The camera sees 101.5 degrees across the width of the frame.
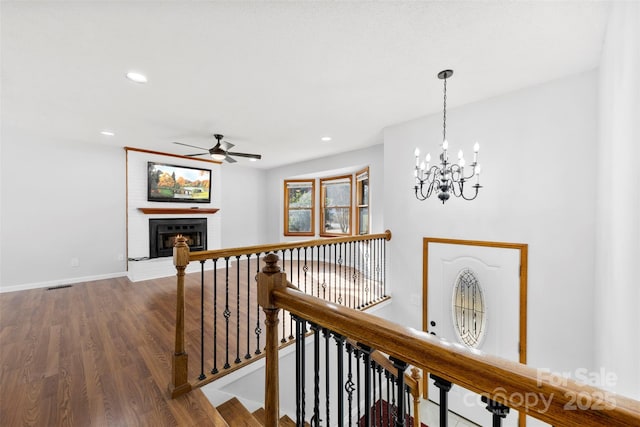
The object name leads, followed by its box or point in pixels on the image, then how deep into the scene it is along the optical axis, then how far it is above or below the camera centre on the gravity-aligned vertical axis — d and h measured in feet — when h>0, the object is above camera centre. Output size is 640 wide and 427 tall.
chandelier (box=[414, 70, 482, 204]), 7.83 +1.27
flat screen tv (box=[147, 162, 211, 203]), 17.12 +1.80
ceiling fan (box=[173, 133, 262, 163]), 13.02 +2.93
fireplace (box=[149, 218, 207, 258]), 16.98 -1.65
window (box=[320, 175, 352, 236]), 20.08 +0.30
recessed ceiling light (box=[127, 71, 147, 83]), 7.88 +4.10
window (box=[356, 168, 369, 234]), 17.89 +0.55
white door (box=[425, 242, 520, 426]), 9.09 -3.38
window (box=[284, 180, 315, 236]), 22.63 +0.22
